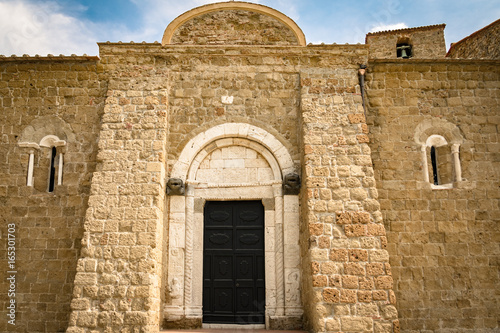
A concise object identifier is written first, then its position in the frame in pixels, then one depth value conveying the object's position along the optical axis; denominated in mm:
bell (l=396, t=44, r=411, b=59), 14359
